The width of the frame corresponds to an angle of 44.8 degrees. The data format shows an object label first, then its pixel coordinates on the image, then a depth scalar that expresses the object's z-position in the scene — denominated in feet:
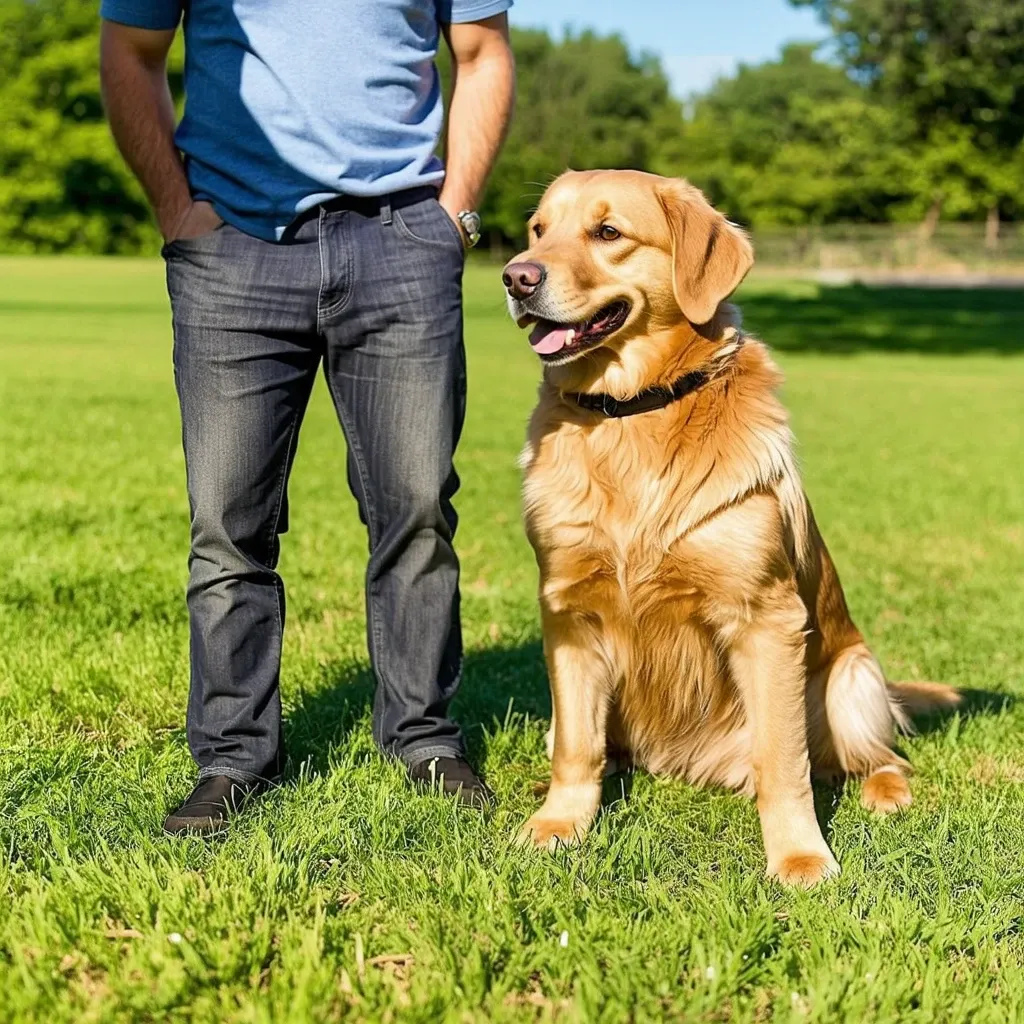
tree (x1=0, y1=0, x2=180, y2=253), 201.98
